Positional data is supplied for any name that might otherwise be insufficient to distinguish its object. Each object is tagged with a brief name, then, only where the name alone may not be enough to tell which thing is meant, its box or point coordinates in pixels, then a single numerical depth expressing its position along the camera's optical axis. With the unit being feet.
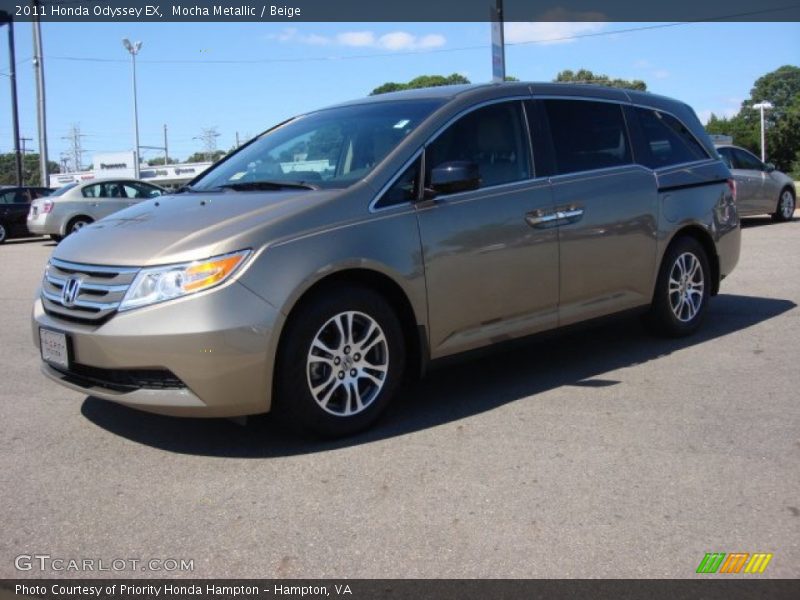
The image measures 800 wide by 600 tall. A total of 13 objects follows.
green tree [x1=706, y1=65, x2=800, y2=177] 205.36
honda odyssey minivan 12.34
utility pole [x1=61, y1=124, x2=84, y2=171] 394.52
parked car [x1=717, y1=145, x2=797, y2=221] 50.62
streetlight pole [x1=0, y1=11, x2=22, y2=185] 111.75
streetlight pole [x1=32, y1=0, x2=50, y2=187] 99.76
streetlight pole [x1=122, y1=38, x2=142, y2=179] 166.50
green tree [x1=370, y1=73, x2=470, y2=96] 201.52
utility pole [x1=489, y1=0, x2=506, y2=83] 52.49
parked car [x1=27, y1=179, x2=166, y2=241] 59.16
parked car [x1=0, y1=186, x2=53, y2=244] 67.56
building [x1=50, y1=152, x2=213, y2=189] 228.43
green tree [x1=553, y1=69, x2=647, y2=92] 182.80
